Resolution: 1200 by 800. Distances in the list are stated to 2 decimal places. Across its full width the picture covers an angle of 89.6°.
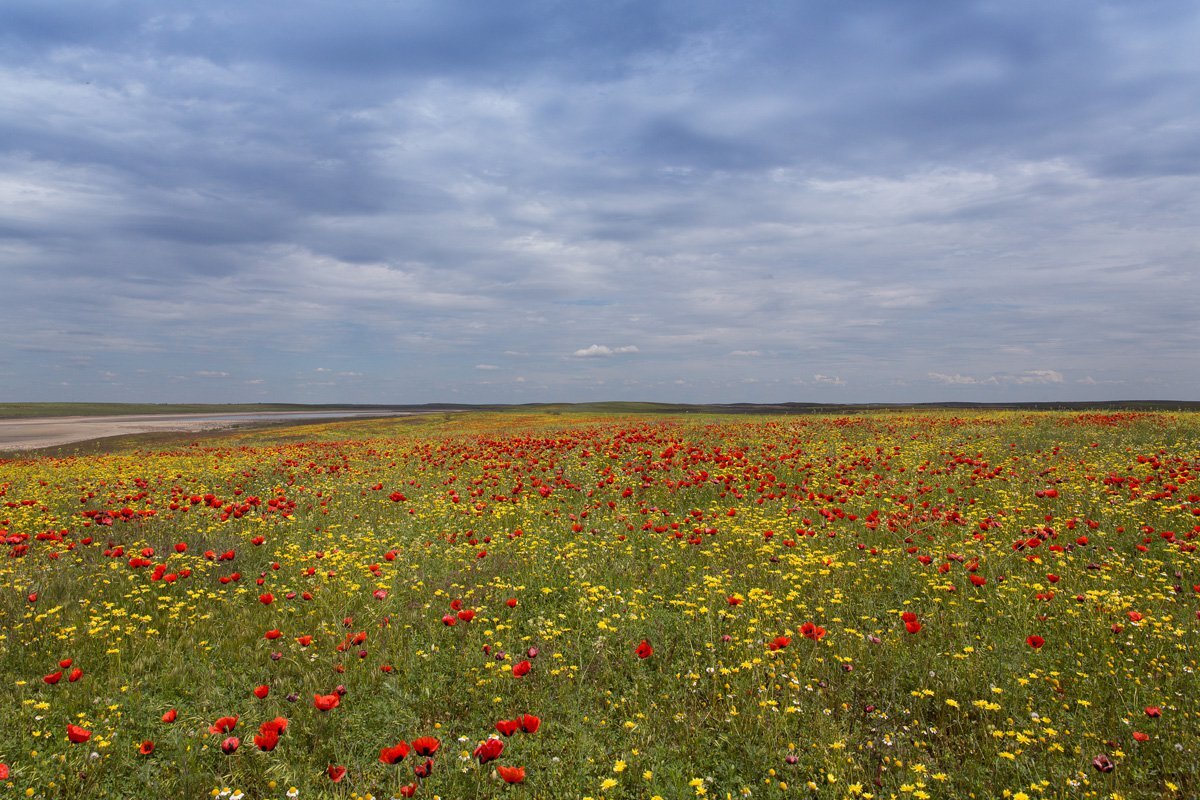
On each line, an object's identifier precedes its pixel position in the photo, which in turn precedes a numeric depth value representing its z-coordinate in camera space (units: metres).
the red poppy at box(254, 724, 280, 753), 3.27
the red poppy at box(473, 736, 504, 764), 3.21
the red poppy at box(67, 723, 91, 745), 3.49
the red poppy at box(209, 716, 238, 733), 3.52
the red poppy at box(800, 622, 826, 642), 4.75
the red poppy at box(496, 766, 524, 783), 3.10
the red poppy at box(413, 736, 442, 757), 3.20
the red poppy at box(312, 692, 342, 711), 3.66
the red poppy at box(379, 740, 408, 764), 3.01
